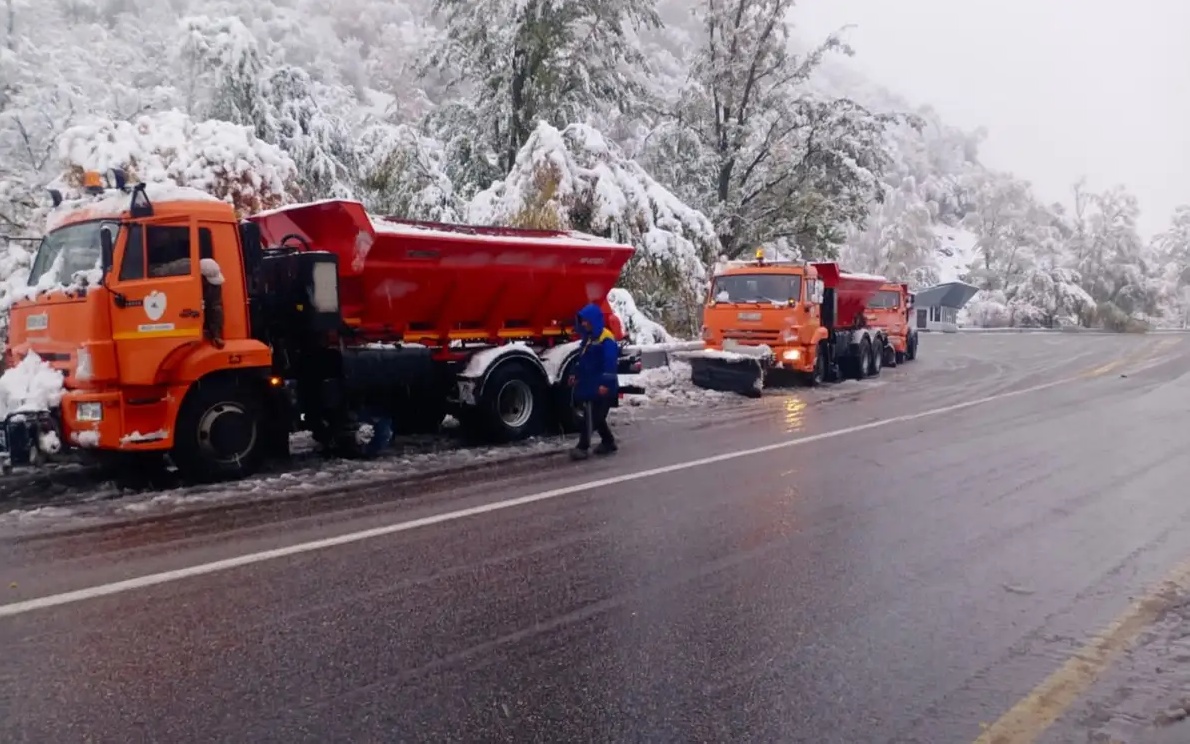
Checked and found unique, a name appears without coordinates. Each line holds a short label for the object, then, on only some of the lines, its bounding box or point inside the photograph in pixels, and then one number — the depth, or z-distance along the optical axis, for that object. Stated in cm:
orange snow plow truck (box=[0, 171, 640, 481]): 839
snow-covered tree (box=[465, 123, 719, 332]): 1948
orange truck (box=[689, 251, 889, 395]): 1788
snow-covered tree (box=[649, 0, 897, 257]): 3084
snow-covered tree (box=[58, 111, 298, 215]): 1499
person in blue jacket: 1026
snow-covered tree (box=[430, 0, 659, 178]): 2464
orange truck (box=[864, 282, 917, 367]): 2786
